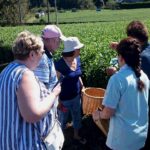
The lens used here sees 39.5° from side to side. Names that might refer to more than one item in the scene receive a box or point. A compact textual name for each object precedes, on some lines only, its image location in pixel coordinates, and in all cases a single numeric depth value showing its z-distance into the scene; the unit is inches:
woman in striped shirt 60.4
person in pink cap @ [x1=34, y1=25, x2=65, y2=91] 89.0
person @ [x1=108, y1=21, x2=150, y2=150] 82.7
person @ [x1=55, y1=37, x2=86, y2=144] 108.3
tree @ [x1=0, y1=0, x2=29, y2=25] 874.4
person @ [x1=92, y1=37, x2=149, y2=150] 72.9
